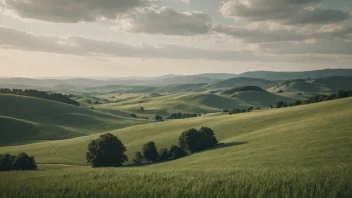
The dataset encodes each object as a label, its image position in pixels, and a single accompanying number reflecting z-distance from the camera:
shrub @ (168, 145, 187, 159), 73.65
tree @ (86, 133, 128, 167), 70.75
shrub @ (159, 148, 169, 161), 74.25
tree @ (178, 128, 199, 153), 76.56
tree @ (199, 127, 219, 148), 75.88
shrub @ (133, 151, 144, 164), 74.75
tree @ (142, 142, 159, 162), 73.81
